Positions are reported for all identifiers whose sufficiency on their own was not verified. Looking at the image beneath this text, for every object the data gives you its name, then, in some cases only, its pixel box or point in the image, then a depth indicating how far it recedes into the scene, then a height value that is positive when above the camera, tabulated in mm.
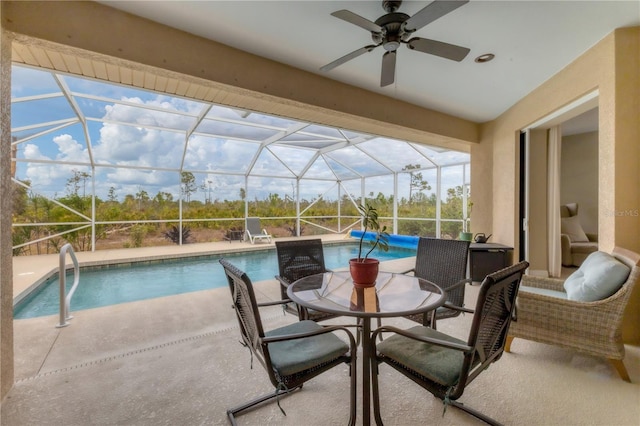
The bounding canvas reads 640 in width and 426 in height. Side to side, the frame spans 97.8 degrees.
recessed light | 2815 +1592
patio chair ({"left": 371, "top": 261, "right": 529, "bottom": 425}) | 1292 -774
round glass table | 1540 -552
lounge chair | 9326 -613
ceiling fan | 1798 +1285
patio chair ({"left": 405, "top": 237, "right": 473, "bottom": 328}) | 2229 -494
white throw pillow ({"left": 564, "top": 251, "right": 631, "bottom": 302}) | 2010 -499
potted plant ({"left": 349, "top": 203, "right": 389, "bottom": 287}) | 1934 -360
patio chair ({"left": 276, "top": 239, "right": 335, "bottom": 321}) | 2615 -445
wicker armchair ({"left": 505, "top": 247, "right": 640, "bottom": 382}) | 1957 -810
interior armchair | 4883 -486
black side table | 4258 -704
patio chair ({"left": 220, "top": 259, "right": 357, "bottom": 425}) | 1382 -786
